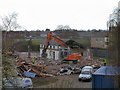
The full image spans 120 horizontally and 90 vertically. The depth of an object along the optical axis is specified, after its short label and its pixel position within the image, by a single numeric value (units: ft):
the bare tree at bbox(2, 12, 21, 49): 73.98
